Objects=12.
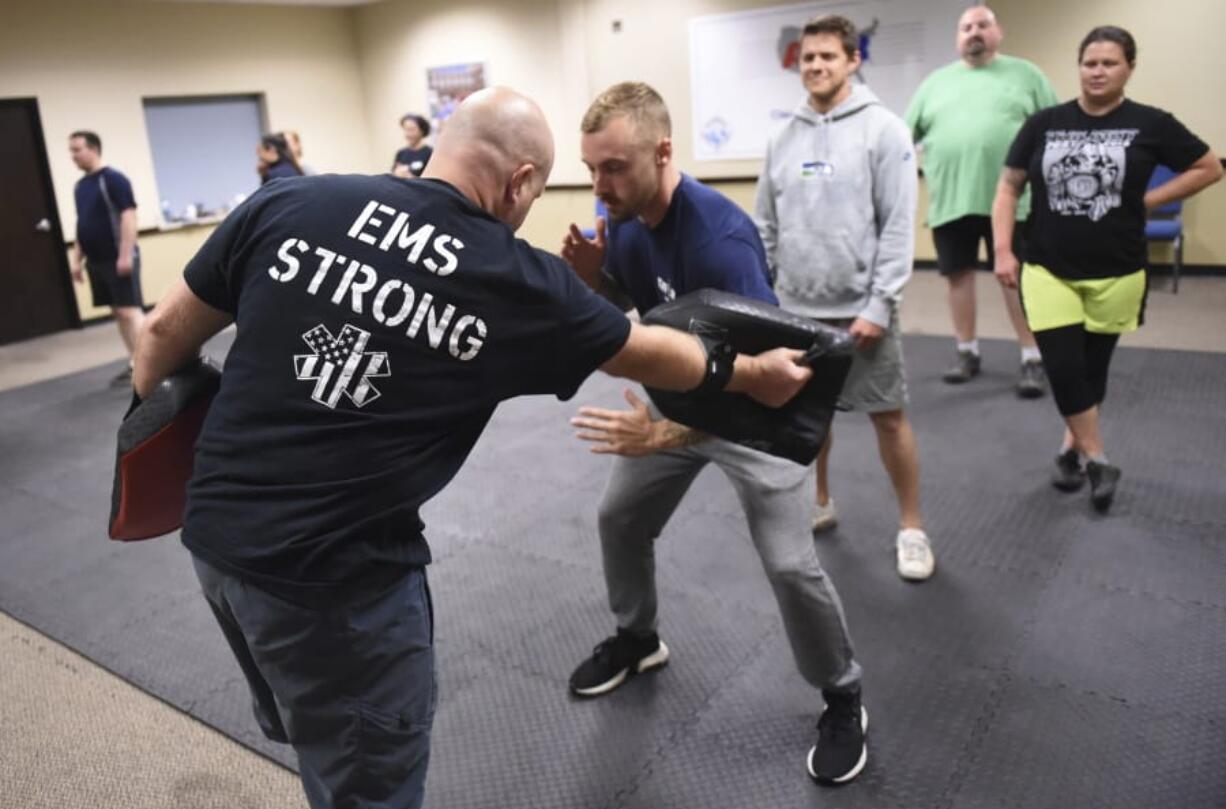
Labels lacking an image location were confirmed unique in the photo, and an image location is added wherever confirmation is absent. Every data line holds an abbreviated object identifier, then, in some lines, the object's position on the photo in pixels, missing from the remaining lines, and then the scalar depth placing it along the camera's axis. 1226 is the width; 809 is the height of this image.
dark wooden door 7.19
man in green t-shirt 4.27
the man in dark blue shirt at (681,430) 1.78
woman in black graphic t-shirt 2.81
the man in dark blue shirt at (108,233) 5.34
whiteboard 6.66
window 8.33
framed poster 9.12
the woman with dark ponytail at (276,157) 6.03
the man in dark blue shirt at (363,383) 1.19
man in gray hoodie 2.50
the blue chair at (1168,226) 5.96
